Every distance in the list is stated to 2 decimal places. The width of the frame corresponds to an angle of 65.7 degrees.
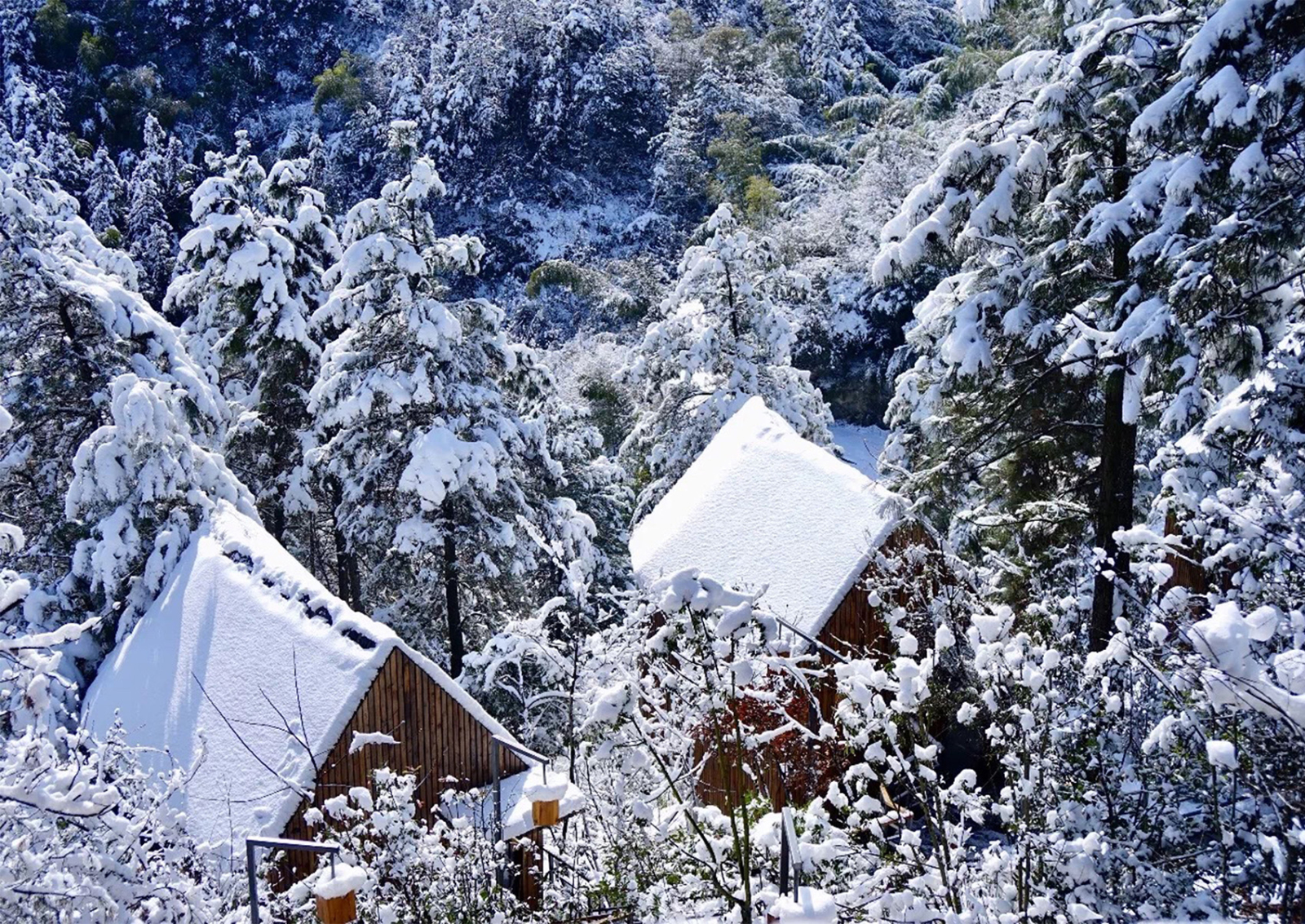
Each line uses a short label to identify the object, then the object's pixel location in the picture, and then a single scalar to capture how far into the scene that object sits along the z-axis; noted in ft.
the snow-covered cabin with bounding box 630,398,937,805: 37.14
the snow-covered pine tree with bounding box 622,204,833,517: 64.08
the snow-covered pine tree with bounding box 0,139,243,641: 39.60
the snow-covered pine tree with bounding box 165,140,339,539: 53.67
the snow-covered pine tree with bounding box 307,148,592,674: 43.45
